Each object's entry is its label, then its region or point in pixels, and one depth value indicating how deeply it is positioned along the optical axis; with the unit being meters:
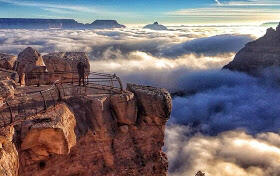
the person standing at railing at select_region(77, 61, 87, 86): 15.95
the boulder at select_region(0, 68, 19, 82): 16.16
